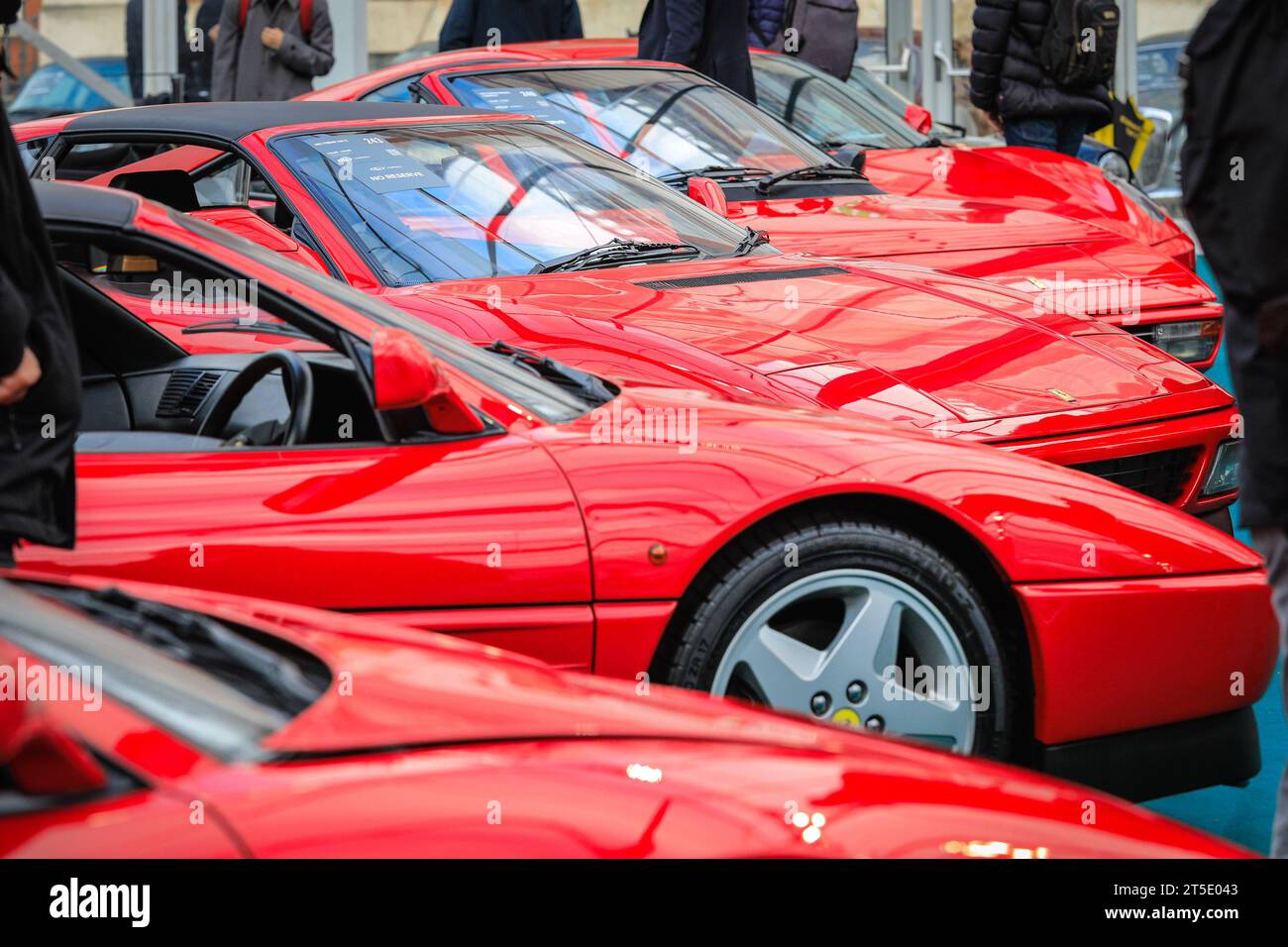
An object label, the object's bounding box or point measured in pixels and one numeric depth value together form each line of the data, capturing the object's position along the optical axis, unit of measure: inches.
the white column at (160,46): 518.9
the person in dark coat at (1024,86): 370.3
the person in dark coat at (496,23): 375.6
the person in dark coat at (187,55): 514.0
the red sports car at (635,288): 164.1
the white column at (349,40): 502.0
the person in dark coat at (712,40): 332.8
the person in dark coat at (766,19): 430.0
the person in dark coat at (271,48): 411.5
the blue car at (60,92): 529.7
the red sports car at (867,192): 236.1
